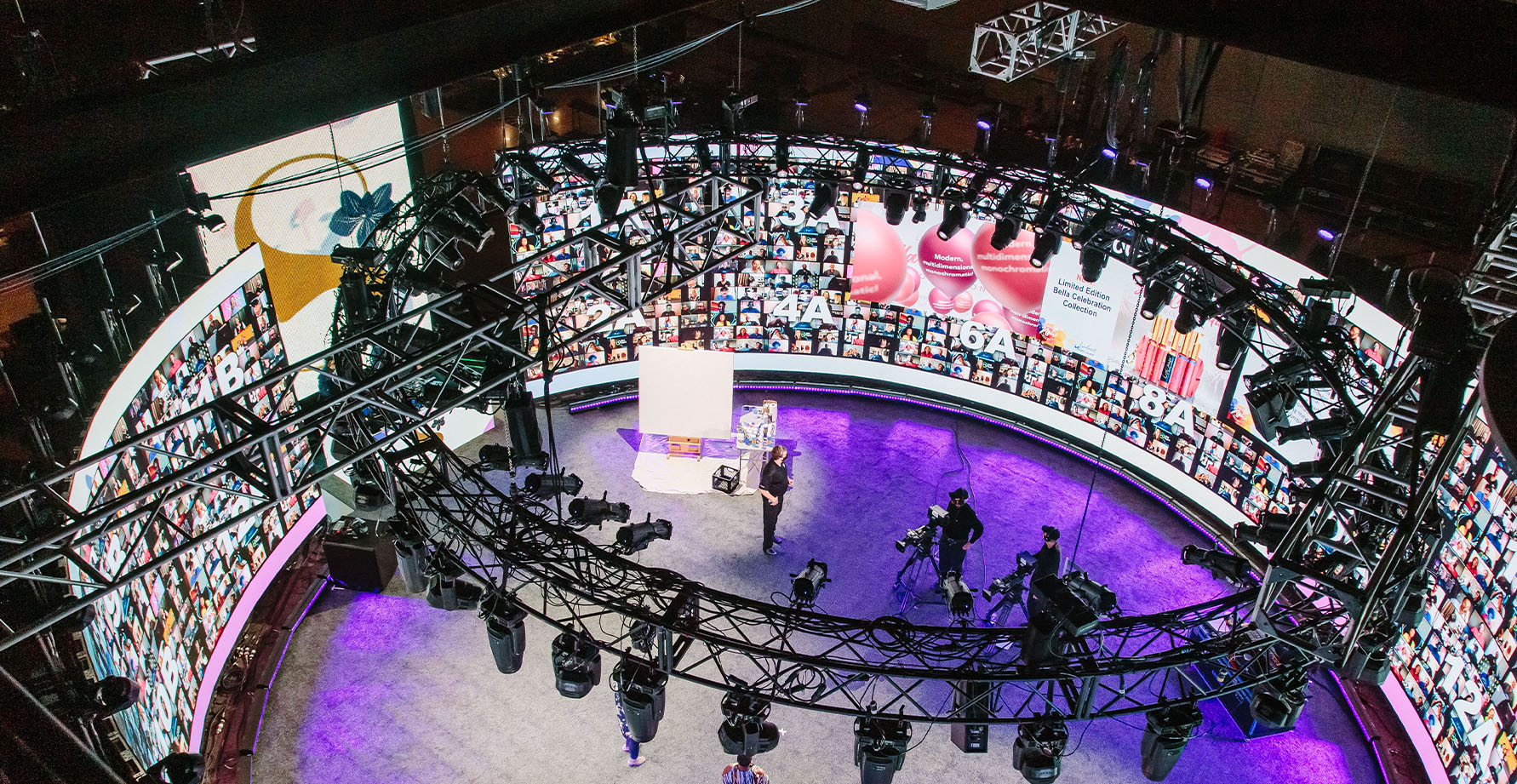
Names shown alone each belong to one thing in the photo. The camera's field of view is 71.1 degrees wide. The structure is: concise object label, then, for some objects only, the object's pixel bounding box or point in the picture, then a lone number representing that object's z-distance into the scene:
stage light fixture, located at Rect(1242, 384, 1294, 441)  9.41
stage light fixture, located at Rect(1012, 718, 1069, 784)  8.61
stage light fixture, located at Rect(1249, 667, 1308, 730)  8.23
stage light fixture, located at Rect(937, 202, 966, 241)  12.51
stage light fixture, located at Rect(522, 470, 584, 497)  10.04
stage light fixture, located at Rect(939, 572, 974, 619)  10.34
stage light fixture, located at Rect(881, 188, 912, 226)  13.04
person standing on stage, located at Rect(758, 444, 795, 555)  12.16
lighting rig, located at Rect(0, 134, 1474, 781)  6.96
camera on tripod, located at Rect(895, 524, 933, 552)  11.88
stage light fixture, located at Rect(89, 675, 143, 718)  6.95
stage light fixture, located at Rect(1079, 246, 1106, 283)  11.80
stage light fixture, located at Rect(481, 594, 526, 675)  8.90
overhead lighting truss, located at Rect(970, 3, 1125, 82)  13.05
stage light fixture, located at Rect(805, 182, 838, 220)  12.73
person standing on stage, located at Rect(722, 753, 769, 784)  9.15
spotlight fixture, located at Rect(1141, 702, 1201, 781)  8.37
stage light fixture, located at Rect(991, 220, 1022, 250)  12.13
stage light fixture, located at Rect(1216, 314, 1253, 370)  11.11
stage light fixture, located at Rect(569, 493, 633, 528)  10.02
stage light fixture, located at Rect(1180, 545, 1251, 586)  9.46
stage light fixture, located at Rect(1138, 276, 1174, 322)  11.05
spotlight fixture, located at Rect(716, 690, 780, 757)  8.61
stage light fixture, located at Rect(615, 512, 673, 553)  9.99
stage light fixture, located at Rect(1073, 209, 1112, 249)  11.06
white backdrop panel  13.64
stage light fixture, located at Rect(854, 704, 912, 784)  8.42
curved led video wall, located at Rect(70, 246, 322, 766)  8.54
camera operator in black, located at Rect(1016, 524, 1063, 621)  10.83
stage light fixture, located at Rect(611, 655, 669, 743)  8.43
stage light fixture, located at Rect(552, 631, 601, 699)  8.86
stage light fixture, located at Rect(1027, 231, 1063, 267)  12.03
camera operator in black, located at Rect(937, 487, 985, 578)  11.56
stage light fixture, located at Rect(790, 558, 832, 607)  9.62
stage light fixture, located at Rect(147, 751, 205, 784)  7.47
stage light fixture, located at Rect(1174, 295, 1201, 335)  10.90
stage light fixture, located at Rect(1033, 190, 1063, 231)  11.35
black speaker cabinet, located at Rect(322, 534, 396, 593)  11.61
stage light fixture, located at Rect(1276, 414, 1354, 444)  8.61
